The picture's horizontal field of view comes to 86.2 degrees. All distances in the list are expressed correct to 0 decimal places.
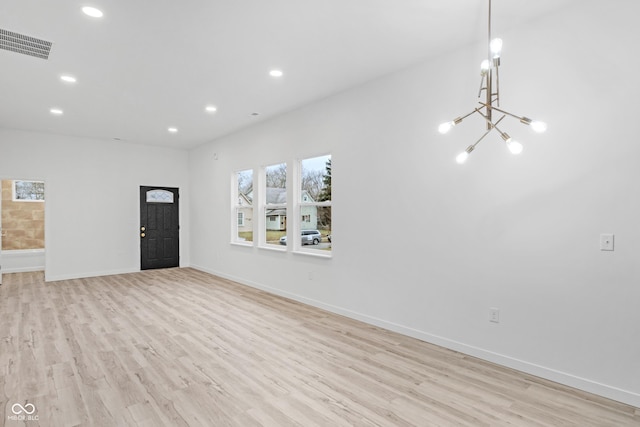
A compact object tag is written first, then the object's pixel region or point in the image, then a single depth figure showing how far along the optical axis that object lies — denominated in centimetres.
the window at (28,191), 817
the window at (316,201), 486
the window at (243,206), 645
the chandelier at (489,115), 196
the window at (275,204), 564
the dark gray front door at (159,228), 777
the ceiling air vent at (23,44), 300
